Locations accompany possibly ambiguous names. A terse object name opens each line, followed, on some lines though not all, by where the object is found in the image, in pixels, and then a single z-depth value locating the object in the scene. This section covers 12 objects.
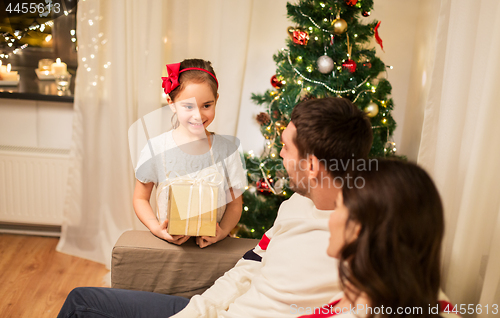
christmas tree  1.77
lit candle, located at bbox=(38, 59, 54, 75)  2.54
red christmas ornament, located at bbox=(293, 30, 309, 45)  1.80
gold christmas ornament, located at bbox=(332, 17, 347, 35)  1.72
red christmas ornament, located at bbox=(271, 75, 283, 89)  2.01
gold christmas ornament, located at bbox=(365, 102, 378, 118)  1.79
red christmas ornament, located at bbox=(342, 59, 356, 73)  1.75
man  1.04
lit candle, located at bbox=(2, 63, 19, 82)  2.42
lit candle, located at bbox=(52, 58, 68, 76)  2.44
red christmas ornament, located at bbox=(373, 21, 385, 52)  1.85
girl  1.40
